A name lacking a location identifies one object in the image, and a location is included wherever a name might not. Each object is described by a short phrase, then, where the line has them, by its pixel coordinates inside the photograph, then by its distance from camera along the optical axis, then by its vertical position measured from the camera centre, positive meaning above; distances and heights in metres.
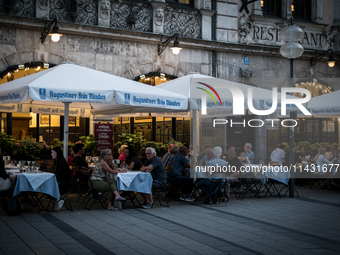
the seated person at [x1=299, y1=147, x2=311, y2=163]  15.09 -0.98
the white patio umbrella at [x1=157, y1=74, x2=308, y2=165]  11.23 +0.88
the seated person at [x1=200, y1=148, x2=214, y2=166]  11.21 -0.68
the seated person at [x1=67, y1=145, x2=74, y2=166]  12.32 -0.84
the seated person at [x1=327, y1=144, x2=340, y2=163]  14.55 -0.87
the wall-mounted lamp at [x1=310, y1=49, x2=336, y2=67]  19.87 +3.13
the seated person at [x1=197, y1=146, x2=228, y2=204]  10.32 -1.26
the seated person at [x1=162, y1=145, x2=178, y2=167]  11.66 -0.77
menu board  15.15 -0.32
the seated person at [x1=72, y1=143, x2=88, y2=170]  10.59 -0.76
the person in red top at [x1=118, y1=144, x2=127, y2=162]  12.59 -0.84
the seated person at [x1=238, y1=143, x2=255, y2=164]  12.47 -0.84
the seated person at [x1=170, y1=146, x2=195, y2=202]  10.92 -1.22
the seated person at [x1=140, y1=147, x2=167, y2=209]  10.00 -0.99
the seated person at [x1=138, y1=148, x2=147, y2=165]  12.04 -0.80
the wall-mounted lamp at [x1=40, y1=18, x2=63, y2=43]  13.00 +2.90
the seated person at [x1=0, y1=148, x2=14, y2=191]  8.80 -1.08
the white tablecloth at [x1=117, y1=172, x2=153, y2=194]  9.50 -1.20
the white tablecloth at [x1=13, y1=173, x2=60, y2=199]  8.77 -1.16
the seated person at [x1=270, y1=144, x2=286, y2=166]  13.84 -0.87
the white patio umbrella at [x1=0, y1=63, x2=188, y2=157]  8.94 +0.78
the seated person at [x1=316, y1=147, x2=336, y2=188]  13.88 -1.24
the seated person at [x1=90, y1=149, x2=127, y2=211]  9.54 -1.11
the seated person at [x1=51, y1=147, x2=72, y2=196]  9.51 -0.99
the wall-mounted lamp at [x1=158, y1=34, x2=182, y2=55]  16.03 +3.07
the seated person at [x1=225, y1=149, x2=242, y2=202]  11.33 -0.98
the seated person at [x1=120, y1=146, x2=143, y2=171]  10.73 -0.83
